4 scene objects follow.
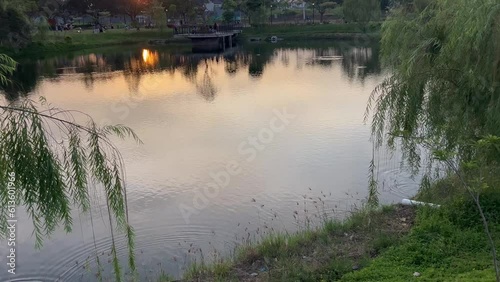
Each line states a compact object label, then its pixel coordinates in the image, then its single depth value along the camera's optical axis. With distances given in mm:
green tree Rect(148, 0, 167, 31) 39081
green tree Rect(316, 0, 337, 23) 45312
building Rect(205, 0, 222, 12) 59381
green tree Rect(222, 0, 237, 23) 41938
